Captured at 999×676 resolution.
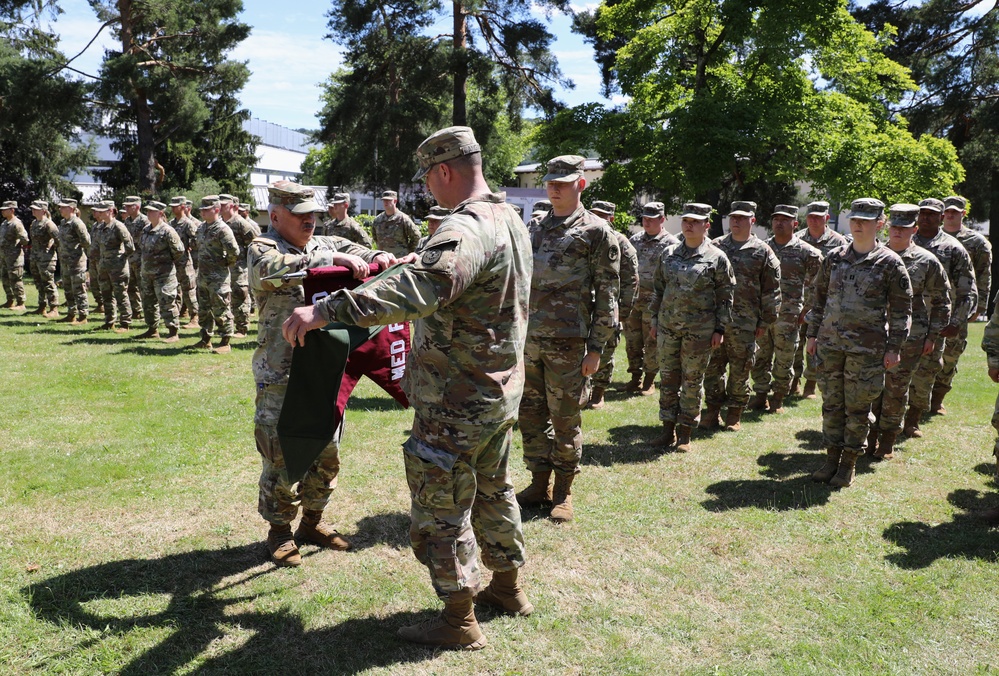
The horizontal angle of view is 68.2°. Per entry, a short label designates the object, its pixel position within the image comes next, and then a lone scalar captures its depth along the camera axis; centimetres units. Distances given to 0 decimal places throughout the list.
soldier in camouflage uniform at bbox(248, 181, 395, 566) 426
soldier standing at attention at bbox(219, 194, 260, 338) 1250
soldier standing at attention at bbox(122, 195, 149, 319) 1417
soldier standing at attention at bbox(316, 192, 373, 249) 1289
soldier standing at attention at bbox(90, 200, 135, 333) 1368
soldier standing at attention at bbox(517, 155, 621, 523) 539
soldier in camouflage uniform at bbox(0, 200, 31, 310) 1577
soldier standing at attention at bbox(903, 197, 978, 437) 794
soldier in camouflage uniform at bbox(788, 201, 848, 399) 927
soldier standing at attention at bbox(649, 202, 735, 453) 733
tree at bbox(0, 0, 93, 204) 2375
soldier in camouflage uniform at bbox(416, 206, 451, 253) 651
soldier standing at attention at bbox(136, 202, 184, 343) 1241
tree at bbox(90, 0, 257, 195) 2447
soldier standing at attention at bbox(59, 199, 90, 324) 1479
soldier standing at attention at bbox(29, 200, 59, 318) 1534
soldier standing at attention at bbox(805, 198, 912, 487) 620
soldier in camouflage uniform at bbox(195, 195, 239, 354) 1152
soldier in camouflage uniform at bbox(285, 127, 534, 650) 347
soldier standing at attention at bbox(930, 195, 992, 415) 917
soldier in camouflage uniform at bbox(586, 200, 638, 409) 886
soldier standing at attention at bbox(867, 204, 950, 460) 676
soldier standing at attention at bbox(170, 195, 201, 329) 1301
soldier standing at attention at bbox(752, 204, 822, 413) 922
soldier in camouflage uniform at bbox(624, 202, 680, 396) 967
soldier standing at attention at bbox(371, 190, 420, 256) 1315
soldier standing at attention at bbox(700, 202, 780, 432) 829
